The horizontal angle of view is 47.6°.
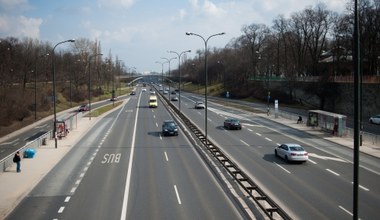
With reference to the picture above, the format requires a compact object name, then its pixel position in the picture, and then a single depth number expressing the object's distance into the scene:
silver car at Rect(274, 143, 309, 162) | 27.47
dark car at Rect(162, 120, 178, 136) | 41.22
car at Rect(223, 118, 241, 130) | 45.88
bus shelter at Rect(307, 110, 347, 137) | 40.16
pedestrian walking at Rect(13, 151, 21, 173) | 25.59
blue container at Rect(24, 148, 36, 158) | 30.50
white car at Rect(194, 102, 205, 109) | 74.25
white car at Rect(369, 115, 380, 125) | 51.10
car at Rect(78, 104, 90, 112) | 74.56
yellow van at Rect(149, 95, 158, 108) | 78.06
